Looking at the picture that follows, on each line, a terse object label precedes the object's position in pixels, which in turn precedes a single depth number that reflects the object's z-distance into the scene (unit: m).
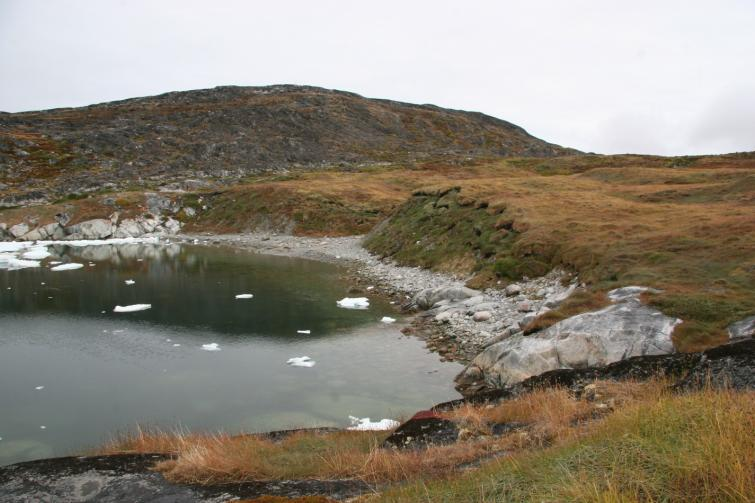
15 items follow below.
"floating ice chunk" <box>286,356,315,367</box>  25.21
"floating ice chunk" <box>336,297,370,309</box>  36.19
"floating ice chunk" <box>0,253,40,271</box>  56.44
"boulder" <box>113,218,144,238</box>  86.44
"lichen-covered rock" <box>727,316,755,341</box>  16.96
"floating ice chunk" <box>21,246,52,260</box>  63.22
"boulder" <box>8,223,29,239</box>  81.31
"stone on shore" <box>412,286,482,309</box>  33.86
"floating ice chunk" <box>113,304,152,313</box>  36.08
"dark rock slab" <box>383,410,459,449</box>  11.99
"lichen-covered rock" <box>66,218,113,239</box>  84.19
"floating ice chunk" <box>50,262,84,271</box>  54.37
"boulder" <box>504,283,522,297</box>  32.22
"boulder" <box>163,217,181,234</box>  90.64
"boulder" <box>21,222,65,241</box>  81.94
